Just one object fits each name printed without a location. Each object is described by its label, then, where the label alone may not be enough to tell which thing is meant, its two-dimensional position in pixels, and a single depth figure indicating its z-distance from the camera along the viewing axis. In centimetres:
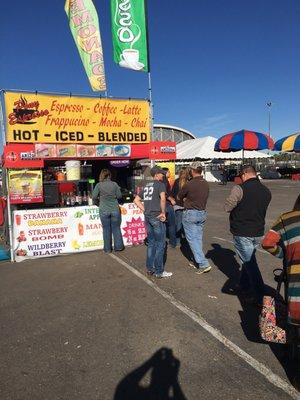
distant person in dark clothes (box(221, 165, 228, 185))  3114
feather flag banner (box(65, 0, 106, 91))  898
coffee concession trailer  769
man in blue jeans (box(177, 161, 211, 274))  618
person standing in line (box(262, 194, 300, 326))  279
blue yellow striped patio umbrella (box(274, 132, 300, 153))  2370
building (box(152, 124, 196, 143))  6359
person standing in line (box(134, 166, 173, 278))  598
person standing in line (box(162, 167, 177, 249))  838
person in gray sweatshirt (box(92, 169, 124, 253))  782
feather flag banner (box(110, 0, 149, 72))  898
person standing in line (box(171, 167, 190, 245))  809
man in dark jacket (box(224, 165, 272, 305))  464
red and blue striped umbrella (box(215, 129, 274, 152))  1989
